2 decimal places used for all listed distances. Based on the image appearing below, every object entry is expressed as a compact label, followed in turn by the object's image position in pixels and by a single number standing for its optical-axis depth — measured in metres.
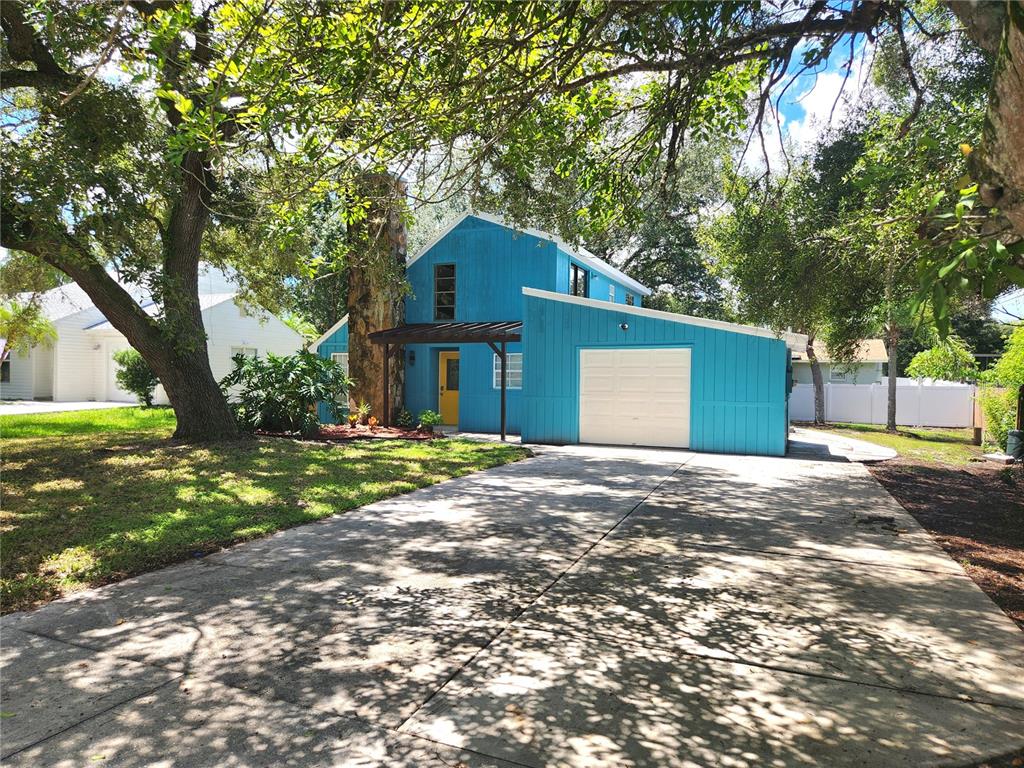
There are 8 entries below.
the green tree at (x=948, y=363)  17.27
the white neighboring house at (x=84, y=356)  23.14
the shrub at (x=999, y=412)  12.05
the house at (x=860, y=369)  25.70
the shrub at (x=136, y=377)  19.77
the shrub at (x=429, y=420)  14.69
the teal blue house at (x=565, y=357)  11.95
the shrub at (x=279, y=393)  13.21
